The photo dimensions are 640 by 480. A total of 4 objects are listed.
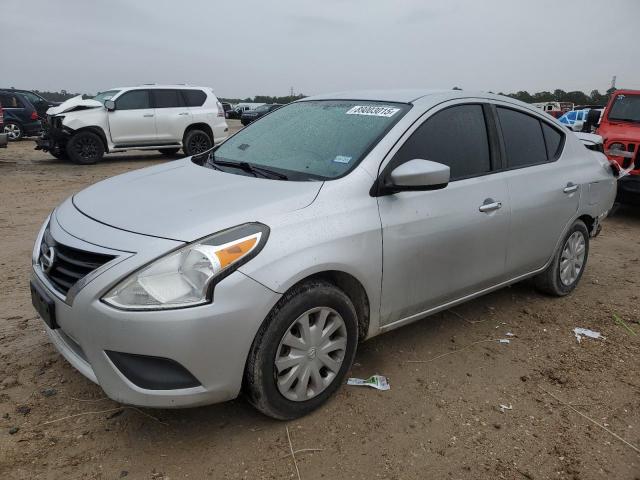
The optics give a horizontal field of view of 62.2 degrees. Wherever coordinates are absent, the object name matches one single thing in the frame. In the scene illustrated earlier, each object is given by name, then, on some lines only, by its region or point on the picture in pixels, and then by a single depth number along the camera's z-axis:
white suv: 11.82
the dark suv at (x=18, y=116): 15.84
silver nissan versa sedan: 2.22
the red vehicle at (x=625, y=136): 7.62
